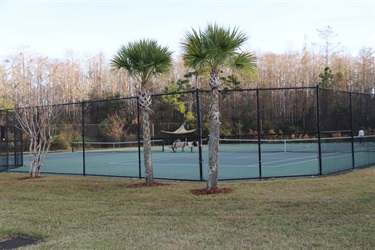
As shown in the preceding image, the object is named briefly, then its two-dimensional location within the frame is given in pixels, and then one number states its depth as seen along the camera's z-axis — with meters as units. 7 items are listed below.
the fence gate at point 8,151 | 17.20
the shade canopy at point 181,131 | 31.65
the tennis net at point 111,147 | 29.59
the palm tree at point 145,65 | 10.90
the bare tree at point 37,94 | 14.21
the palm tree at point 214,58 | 9.30
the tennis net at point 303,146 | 21.89
